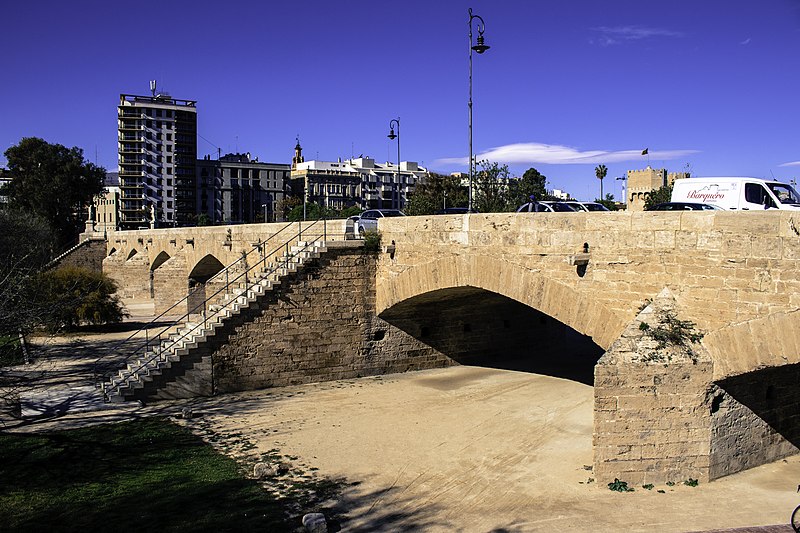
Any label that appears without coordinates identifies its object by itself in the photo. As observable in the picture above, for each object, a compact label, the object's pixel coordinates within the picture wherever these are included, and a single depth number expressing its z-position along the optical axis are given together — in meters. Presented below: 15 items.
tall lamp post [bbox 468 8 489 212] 18.84
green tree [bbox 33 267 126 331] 26.95
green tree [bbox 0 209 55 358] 11.76
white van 15.67
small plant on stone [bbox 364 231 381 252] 18.02
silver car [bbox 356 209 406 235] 20.36
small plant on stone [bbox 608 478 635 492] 9.66
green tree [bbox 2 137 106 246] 56.97
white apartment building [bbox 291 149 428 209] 97.00
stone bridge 9.49
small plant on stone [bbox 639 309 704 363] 9.80
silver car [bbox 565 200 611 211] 19.81
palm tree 73.76
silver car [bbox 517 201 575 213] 19.30
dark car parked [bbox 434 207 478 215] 27.23
